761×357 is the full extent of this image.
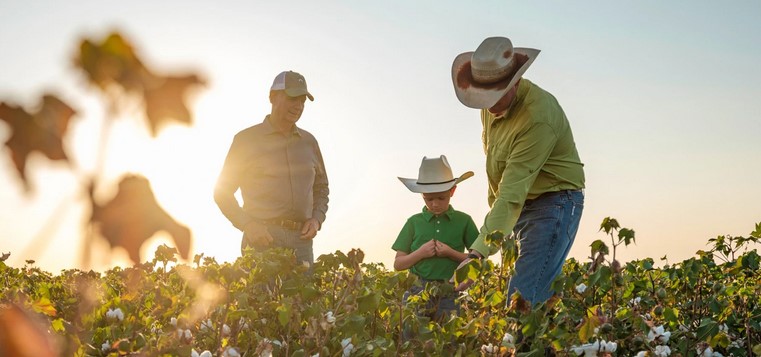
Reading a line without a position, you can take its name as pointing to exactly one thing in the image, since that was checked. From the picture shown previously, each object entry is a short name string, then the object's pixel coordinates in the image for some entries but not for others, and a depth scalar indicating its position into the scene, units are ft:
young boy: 19.53
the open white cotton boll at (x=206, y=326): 12.55
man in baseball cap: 20.81
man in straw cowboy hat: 14.28
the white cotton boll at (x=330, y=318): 10.78
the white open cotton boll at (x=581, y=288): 13.12
